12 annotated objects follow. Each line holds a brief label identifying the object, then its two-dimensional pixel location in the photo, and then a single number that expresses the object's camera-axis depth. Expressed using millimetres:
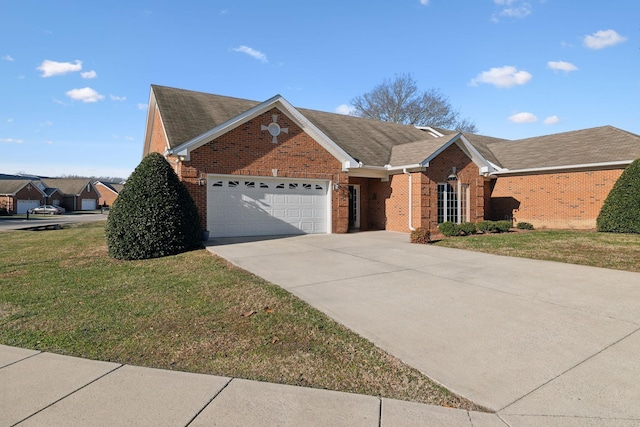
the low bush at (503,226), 15631
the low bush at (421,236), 12586
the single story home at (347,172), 13523
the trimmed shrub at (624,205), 13367
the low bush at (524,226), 16984
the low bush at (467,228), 14562
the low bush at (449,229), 14125
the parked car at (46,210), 54406
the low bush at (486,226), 15336
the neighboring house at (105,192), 79231
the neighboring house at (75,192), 66938
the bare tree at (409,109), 39562
